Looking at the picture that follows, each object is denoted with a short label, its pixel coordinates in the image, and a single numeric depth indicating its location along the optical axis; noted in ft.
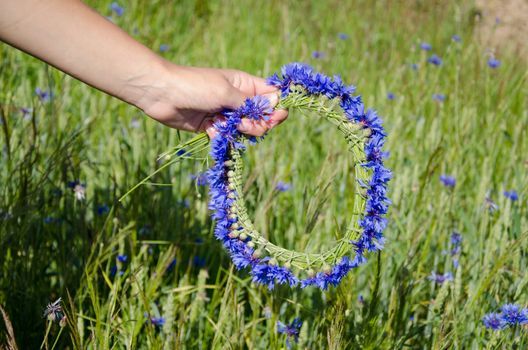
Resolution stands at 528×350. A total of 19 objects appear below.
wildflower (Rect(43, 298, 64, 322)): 4.59
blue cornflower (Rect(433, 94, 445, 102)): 10.52
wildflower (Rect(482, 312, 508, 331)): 5.54
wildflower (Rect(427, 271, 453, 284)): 6.46
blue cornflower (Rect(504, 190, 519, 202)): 7.57
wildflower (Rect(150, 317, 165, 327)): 6.12
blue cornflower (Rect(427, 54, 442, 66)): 11.56
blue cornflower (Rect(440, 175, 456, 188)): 8.14
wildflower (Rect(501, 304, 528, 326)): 5.25
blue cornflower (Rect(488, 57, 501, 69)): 11.31
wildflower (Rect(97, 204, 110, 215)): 7.30
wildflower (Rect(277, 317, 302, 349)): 5.87
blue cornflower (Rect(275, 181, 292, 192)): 7.85
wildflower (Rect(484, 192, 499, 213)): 7.27
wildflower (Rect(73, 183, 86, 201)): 6.61
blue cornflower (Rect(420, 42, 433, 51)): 11.94
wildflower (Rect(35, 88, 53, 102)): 9.04
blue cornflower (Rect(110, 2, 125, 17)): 11.96
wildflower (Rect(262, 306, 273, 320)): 6.15
